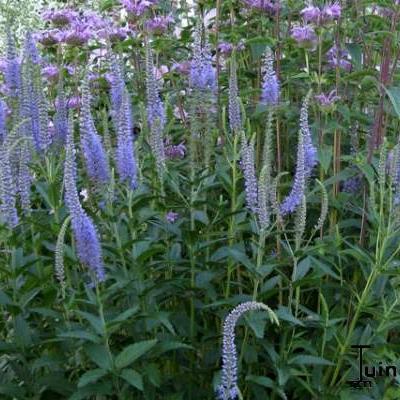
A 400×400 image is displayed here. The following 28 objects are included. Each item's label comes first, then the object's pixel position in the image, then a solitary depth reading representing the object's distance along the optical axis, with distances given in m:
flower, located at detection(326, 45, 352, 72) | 3.62
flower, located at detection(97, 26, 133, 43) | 3.87
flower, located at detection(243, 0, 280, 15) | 3.58
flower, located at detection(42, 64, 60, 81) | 3.73
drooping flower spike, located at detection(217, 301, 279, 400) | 1.76
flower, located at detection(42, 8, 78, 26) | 3.79
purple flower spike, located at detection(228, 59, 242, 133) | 2.74
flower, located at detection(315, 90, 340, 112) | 3.00
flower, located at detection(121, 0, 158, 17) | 3.65
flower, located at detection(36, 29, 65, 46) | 3.66
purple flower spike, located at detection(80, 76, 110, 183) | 2.29
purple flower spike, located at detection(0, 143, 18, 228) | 2.27
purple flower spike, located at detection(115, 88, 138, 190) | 2.43
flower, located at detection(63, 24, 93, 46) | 3.59
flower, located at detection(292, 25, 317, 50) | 3.16
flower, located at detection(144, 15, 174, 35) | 3.78
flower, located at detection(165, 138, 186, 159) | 3.46
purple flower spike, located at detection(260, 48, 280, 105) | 2.76
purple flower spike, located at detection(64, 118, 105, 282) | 2.05
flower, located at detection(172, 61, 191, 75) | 3.76
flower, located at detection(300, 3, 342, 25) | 3.10
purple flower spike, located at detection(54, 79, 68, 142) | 2.90
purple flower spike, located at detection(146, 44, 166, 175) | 2.62
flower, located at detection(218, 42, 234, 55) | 3.80
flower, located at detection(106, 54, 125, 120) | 2.65
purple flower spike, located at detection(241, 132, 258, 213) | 2.37
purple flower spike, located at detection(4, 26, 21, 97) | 2.99
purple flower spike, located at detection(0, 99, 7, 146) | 2.79
